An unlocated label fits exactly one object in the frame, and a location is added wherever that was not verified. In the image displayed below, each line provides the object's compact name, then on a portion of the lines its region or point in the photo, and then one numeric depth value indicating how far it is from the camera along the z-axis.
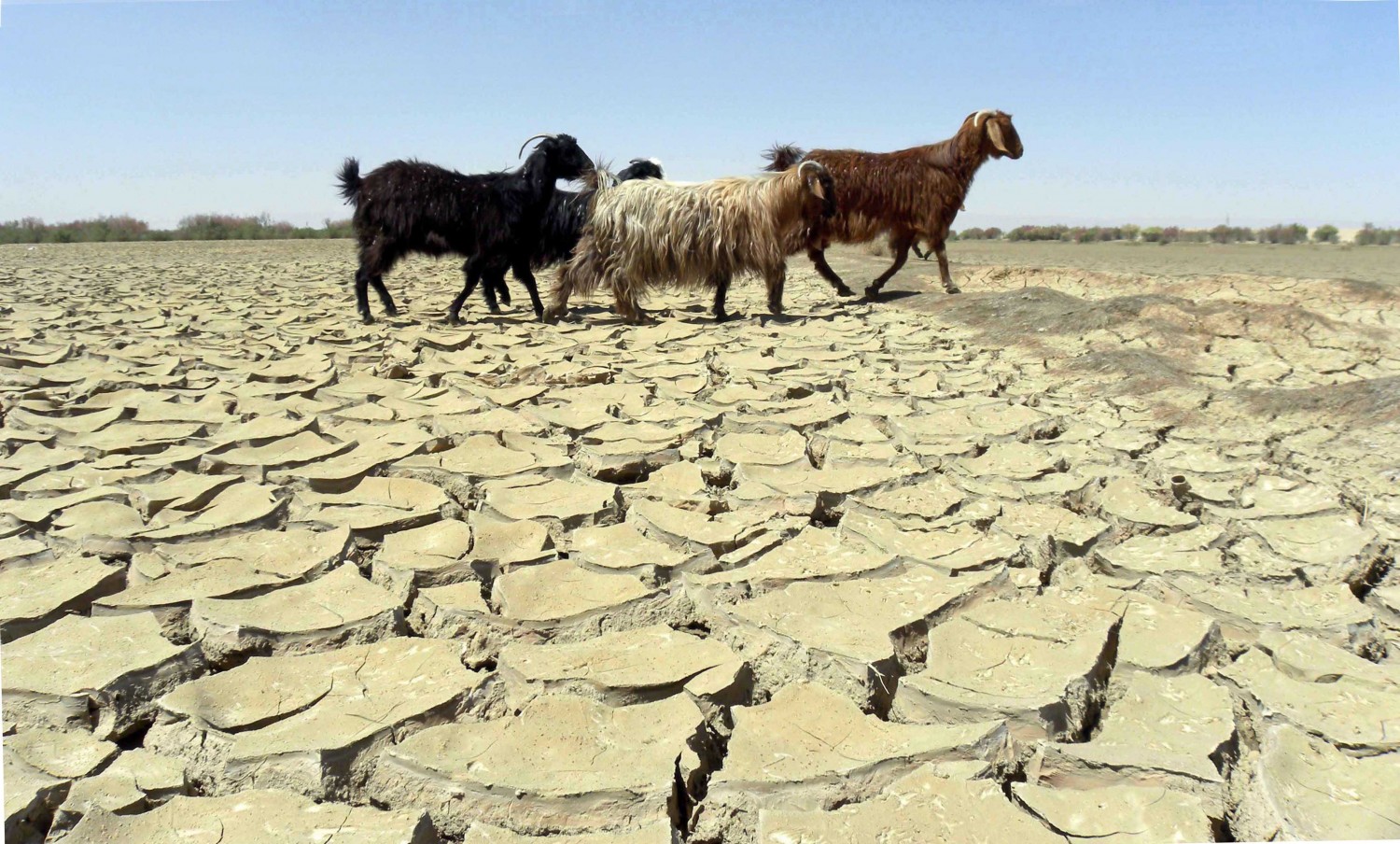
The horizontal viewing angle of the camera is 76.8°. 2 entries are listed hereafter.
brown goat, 7.23
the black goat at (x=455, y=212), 5.93
